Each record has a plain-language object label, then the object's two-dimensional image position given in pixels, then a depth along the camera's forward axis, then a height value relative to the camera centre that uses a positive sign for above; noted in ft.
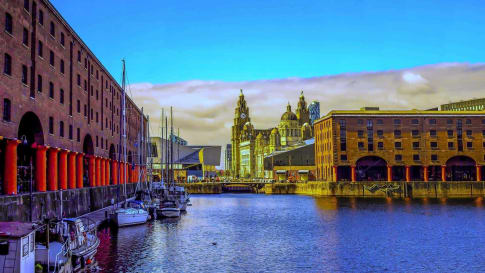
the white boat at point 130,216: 189.98 -16.97
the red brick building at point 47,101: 141.28 +23.12
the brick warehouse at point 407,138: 409.90 +20.36
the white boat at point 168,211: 245.24 -19.43
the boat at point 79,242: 107.55 -15.46
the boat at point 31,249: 78.64 -12.69
